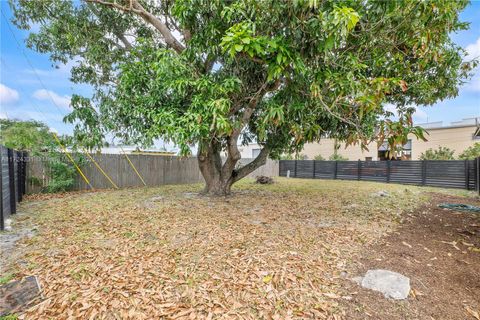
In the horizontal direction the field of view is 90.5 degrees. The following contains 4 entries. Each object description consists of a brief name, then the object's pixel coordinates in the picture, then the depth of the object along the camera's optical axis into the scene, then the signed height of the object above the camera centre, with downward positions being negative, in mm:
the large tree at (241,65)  3225 +1614
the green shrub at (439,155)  12413 +67
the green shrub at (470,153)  11353 +150
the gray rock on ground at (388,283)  2213 -1249
